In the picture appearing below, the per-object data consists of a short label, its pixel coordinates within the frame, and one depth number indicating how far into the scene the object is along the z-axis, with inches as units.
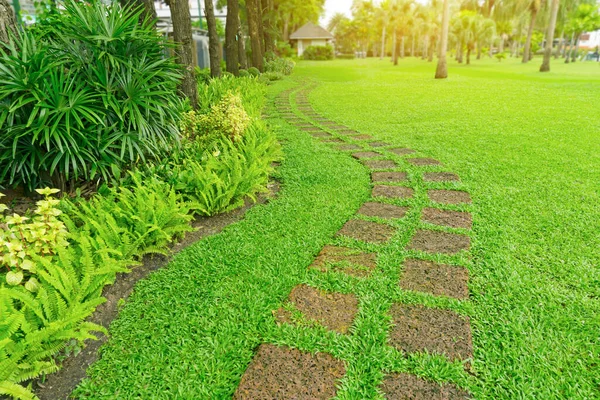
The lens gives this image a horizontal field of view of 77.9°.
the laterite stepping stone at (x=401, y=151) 211.9
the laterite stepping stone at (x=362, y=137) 249.9
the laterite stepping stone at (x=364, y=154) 206.5
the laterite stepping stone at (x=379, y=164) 189.6
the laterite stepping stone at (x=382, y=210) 134.1
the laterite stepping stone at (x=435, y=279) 90.9
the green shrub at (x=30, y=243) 79.0
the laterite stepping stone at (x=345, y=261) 100.6
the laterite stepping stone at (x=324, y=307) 81.7
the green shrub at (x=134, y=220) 98.2
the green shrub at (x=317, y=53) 1772.9
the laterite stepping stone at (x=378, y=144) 230.8
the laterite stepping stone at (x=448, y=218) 125.7
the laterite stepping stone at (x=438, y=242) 110.1
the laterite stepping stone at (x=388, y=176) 170.4
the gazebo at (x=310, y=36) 2180.1
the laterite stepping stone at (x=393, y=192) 150.7
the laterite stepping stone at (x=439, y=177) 169.6
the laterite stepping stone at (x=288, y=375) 64.5
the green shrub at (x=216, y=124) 196.2
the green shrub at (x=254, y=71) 611.3
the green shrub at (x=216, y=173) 133.9
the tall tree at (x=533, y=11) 1216.8
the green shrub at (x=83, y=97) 118.7
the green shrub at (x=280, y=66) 735.9
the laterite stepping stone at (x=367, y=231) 117.4
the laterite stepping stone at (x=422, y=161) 191.6
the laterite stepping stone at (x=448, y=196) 145.3
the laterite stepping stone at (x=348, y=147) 224.8
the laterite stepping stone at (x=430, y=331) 73.6
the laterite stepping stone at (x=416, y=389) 63.6
